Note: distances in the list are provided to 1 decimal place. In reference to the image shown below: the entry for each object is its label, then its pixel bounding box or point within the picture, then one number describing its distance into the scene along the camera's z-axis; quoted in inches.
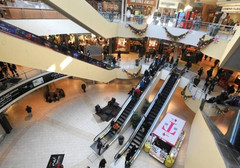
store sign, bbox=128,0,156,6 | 655.5
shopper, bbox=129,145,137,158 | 351.4
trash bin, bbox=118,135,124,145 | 386.0
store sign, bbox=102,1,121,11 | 623.8
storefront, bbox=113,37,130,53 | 737.6
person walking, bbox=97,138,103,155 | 359.6
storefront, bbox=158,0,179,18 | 580.4
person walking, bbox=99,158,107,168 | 321.1
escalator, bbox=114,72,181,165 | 388.2
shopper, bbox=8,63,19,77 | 373.1
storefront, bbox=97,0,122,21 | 518.4
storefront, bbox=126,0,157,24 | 550.1
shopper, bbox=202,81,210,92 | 406.0
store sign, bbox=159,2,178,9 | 580.7
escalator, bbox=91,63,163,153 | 407.1
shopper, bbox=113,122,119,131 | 420.6
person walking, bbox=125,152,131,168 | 338.7
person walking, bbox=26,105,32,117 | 444.4
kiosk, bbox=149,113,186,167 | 354.0
